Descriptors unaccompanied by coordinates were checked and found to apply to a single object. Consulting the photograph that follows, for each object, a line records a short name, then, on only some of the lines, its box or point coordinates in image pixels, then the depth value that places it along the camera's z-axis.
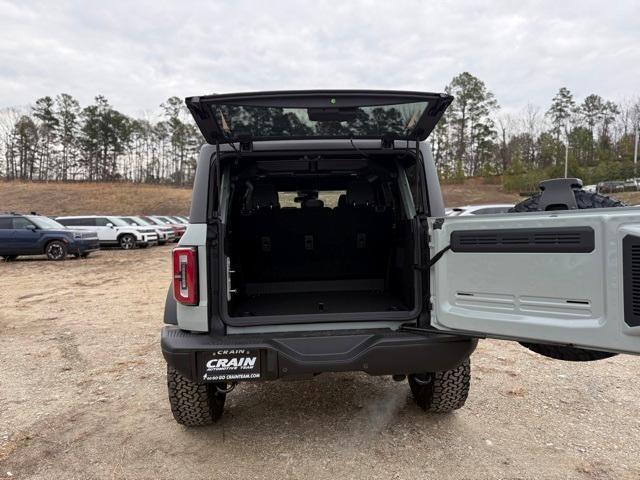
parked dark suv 14.73
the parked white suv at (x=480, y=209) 12.84
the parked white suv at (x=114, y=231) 19.08
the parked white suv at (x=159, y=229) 20.44
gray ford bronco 2.20
